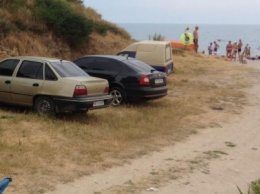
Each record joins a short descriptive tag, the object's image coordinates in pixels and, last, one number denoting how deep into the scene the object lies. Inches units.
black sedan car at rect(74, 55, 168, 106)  516.4
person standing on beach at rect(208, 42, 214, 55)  1640.5
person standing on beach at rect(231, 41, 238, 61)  1469.0
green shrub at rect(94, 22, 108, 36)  974.4
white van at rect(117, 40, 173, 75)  684.1
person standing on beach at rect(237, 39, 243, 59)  1459.8
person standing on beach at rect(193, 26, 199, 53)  1260.7
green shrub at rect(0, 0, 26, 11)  781.9
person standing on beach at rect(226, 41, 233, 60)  1428.2
